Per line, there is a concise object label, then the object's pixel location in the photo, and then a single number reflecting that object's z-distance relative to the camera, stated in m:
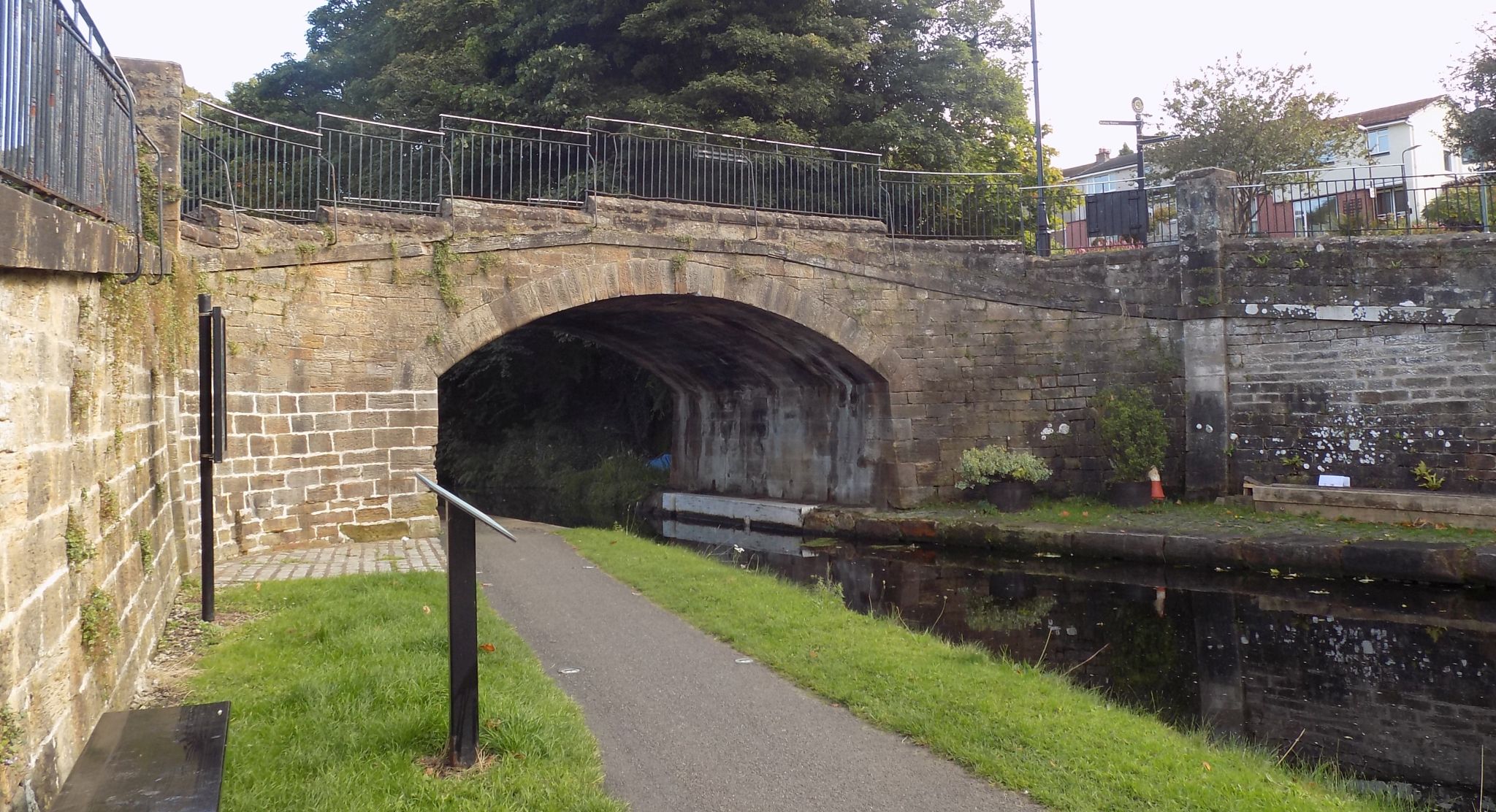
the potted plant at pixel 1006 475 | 13.16
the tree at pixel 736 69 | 17.78
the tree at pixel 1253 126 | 18.80
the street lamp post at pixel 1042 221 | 14.91
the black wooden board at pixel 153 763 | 2.91
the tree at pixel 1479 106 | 17.50
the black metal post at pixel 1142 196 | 14.68
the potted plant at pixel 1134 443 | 12.93
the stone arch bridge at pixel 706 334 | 10.15
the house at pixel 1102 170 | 39.28
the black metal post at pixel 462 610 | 3.66
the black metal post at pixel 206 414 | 6.18
